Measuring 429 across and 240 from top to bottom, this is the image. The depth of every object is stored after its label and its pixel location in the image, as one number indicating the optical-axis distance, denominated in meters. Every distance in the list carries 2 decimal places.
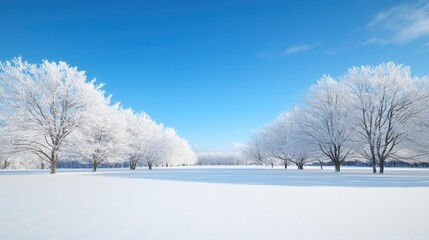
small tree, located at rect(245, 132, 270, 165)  82.01
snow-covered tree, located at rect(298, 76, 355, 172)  30.79
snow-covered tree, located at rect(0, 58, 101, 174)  22.72
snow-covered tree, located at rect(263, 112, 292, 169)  47.84
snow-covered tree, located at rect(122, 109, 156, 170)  46.38
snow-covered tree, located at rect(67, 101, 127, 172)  25.44
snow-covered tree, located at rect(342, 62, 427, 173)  27.75
